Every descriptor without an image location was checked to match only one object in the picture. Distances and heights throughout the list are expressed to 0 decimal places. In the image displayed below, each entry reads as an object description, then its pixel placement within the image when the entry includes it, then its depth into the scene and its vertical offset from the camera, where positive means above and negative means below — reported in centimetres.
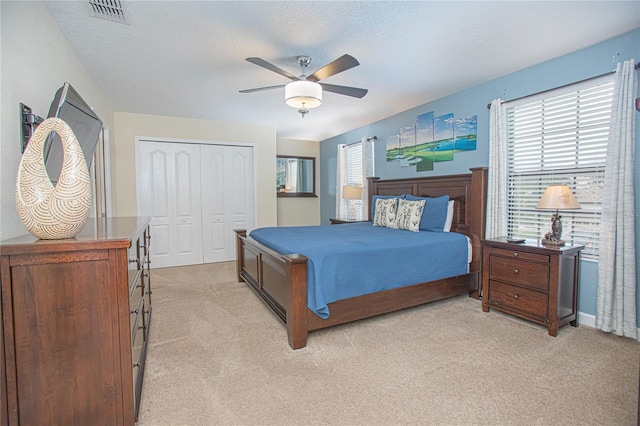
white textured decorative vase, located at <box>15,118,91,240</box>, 128 +3
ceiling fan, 242 +102
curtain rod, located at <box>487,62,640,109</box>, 245 +105
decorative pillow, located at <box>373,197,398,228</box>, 411 -20
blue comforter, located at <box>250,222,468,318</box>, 251 -55
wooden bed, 243 -80
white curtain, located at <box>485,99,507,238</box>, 340 +29
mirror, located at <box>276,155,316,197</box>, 669 +49
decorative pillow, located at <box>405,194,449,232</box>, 376 -20
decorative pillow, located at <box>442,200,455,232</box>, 381 -27
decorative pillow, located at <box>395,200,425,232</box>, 377 -22
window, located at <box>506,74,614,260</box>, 273 +41
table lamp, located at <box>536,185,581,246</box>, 260 -6
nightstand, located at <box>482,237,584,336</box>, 261 -76
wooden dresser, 125 -57
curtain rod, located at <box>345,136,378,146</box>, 536 +104
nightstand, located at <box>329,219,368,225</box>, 532 -40
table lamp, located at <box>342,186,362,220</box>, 547 +10
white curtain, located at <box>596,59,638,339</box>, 248 -19
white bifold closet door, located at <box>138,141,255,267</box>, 503 +1
